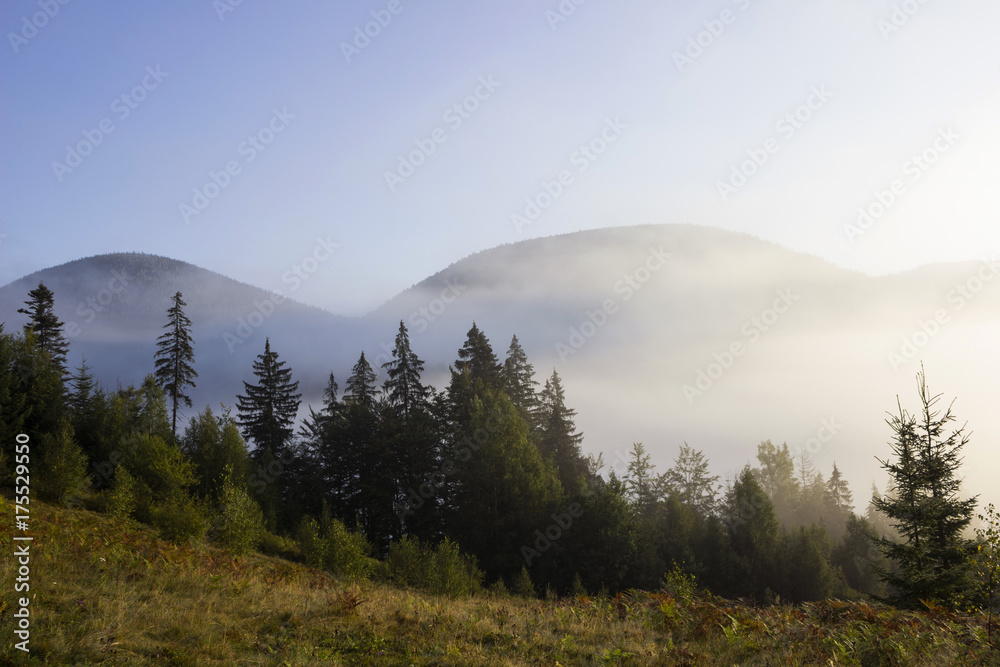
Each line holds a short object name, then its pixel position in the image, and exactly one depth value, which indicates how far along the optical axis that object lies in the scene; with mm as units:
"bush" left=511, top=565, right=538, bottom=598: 37309
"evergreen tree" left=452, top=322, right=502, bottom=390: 58438
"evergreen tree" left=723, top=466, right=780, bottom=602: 55844
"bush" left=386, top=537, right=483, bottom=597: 29253
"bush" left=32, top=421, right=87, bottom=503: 27906
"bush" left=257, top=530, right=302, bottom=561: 35781
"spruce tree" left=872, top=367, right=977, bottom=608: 21578
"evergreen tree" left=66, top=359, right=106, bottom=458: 40562
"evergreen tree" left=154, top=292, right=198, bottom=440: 50969
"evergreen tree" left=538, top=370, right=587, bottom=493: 60812
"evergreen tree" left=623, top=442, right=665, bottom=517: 70250
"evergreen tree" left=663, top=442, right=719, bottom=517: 80750
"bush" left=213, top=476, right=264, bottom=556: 26812
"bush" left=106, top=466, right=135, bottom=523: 26764
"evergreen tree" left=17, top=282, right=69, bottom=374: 48938
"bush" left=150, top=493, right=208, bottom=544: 24875
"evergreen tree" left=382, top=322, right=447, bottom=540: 53594
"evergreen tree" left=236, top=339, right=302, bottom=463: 58003
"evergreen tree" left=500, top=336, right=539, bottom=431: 60594
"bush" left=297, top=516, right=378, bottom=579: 29328
